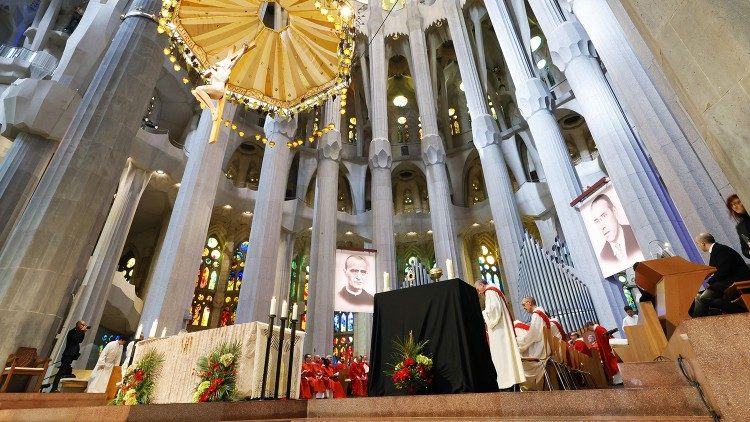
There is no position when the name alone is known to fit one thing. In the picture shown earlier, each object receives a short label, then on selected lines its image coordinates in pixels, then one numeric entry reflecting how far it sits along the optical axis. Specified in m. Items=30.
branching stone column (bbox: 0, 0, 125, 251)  8.88
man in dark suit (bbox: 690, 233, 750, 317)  3.17
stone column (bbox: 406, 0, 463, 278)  15.70
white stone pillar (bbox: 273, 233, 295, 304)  18.55
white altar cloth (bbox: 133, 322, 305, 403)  3.84
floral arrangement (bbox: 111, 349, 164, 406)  4.13
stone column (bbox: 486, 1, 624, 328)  10.48
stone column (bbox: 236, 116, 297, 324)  12.02
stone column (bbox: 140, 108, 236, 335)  10.13
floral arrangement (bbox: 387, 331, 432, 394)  3.44
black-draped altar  3.51
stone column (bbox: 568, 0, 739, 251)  5.71
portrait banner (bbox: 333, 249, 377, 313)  14.17
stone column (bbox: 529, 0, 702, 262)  7.85
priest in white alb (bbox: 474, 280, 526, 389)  3.81
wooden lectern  3.35
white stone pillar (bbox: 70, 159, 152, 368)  11.89
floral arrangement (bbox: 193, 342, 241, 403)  3.58
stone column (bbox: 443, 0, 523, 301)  13.88
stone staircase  2.16
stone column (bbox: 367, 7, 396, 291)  15.42
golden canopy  6.29
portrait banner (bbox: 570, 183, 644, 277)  9.23
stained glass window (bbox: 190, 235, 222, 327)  18.55
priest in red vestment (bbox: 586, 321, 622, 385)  6.44
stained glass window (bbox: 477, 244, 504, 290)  21.59
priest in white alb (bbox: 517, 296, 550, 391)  4.29
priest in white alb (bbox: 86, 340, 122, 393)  6.61
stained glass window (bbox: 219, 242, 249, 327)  19.09
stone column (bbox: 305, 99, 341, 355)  13.56
